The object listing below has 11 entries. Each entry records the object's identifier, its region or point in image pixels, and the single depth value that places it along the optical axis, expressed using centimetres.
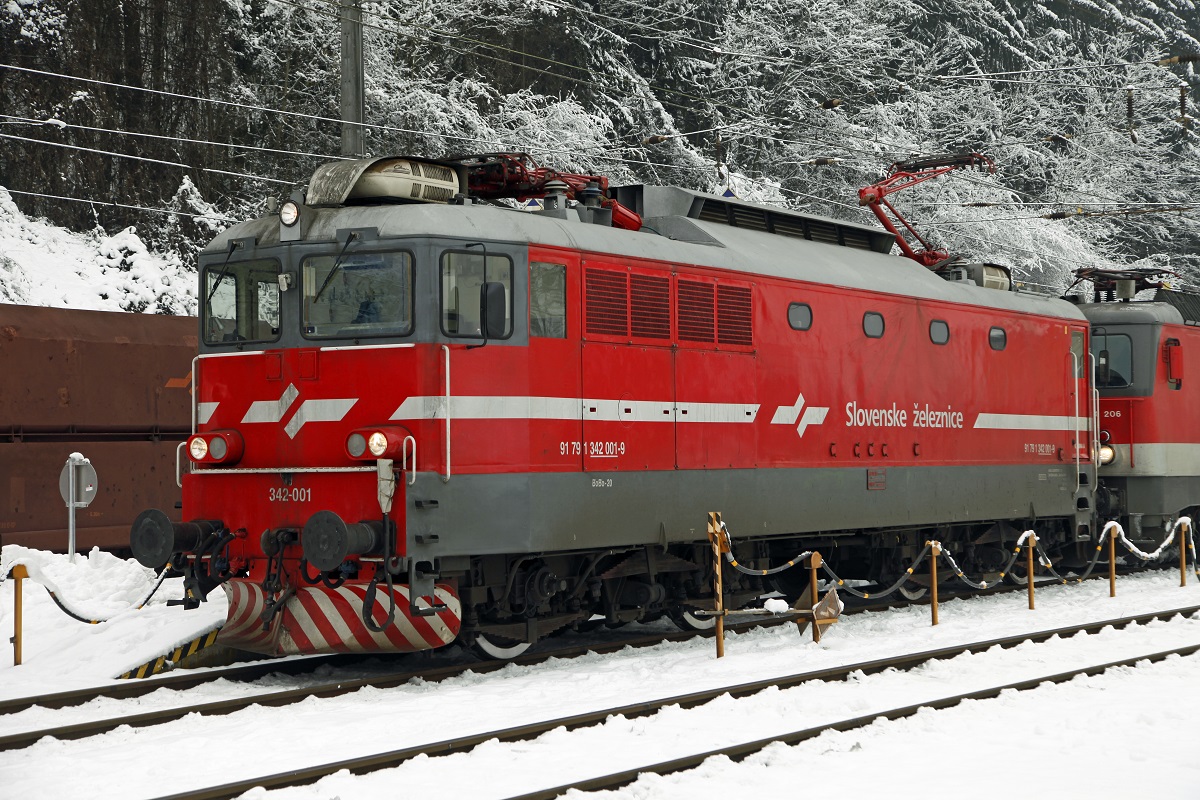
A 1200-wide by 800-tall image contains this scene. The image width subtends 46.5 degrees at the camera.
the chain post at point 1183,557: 1803
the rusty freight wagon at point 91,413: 1698
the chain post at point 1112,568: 1694
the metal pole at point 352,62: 1748
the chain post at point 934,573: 1432
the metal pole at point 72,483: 1445
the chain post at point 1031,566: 1576
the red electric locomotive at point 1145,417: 1991
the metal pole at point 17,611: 1151
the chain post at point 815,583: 1268
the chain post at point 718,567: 1196
